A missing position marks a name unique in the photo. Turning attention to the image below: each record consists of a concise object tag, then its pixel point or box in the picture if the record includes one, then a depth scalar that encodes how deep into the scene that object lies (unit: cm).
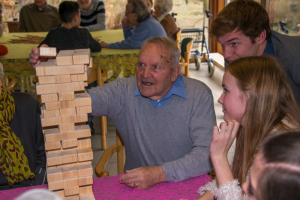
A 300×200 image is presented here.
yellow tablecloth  347
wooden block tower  115
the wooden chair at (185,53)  523
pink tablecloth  134
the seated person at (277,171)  72
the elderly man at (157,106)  179
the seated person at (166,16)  560
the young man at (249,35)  186
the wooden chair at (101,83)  358
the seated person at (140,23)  398
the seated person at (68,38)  309
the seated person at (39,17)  574
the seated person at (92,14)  550
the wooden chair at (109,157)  177
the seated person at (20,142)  176
